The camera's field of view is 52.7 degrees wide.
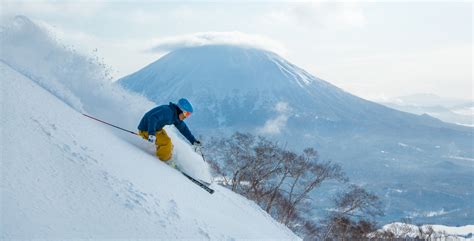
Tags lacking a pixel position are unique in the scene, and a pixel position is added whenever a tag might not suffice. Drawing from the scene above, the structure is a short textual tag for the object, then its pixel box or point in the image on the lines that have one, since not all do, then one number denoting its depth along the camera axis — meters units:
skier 8.02
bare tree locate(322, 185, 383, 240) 24.38
